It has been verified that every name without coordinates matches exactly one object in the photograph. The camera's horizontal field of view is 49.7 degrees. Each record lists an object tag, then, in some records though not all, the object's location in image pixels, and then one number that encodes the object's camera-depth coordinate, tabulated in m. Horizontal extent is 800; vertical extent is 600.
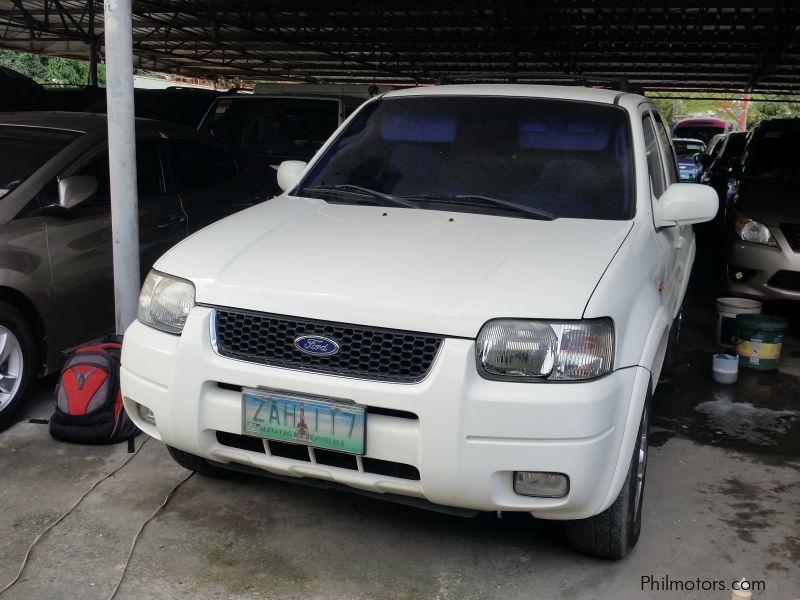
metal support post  4.35
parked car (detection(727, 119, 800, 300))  6.47
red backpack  4.03
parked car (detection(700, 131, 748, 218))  10.44
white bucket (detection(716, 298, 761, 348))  6.18
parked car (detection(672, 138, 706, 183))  19.84
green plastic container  5.67
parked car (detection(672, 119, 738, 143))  29.17
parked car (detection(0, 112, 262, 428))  4.23
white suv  2.69
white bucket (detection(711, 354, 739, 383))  5.45
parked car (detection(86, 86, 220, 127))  11.10
